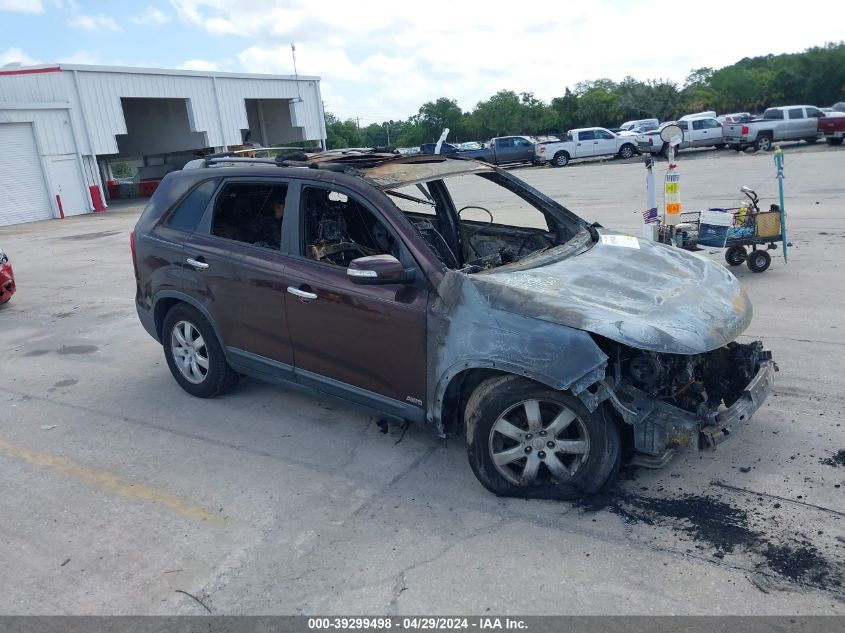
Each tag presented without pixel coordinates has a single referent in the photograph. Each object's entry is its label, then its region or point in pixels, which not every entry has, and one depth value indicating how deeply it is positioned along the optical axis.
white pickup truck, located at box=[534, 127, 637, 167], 33.78
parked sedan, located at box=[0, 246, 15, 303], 9.34
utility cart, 8.27
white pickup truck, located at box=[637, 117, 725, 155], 32.59
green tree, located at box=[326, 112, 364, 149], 91.41
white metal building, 25.25
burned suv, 3.58
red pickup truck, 29.39
